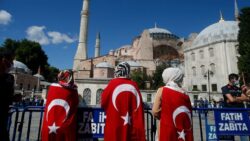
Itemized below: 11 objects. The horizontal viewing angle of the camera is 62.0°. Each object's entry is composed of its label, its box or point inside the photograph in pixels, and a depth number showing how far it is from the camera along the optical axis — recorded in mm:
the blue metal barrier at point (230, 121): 4250
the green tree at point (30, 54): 43847
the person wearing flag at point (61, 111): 3270
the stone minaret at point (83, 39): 46406
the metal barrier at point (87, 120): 3836
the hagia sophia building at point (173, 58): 27984
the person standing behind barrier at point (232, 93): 4652
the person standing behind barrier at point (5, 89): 2984
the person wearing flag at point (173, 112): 3129
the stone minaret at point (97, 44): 65312
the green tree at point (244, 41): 23795
